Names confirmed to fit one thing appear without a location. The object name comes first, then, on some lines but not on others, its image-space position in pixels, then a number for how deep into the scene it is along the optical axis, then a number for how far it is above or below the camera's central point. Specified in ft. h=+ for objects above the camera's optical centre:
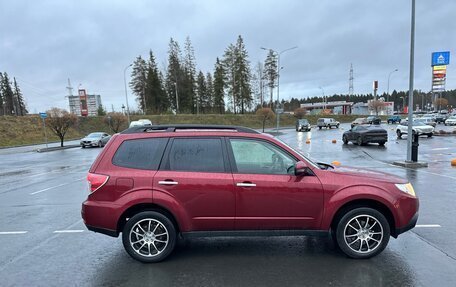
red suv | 14.07 -3.87
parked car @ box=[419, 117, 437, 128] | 133.18 -9.28
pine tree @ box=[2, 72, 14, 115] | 285.23 +23.21
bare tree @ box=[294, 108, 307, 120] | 232.32 -5.49
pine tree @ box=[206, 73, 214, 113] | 279.69 +11.68
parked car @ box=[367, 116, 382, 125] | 188.71 -11.54
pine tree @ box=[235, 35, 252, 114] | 261.44 +28.11
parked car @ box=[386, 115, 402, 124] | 221.01 -13.57
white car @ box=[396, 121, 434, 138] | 94.73 -8.97
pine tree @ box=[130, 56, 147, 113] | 253.24 +27.12
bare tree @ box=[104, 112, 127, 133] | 161.99 -2.56
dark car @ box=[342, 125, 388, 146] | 76.38 -8.05
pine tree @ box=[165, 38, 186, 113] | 251.39 +26.03
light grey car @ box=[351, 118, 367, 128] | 188.61 -11.30
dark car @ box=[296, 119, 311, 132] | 160.86 -10.48
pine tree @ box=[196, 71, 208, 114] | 275.39 +15.20
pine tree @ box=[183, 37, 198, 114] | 259.39 +24.54
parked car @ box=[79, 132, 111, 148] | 105.19 -7.96
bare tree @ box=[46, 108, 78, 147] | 111.96 -0.62
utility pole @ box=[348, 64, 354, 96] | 345.35 +25.99
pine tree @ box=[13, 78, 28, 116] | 303.68 +21.30
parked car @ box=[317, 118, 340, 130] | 185.03 -11.36
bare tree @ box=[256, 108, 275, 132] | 180.45 -3.74
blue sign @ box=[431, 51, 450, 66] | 173.20 +21.62
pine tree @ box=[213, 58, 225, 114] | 267.18 +18.38
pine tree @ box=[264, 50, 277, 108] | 272.72 +33.56
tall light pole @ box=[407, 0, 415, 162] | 45.16 +1.55
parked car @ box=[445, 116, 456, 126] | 153.41 -11.51
